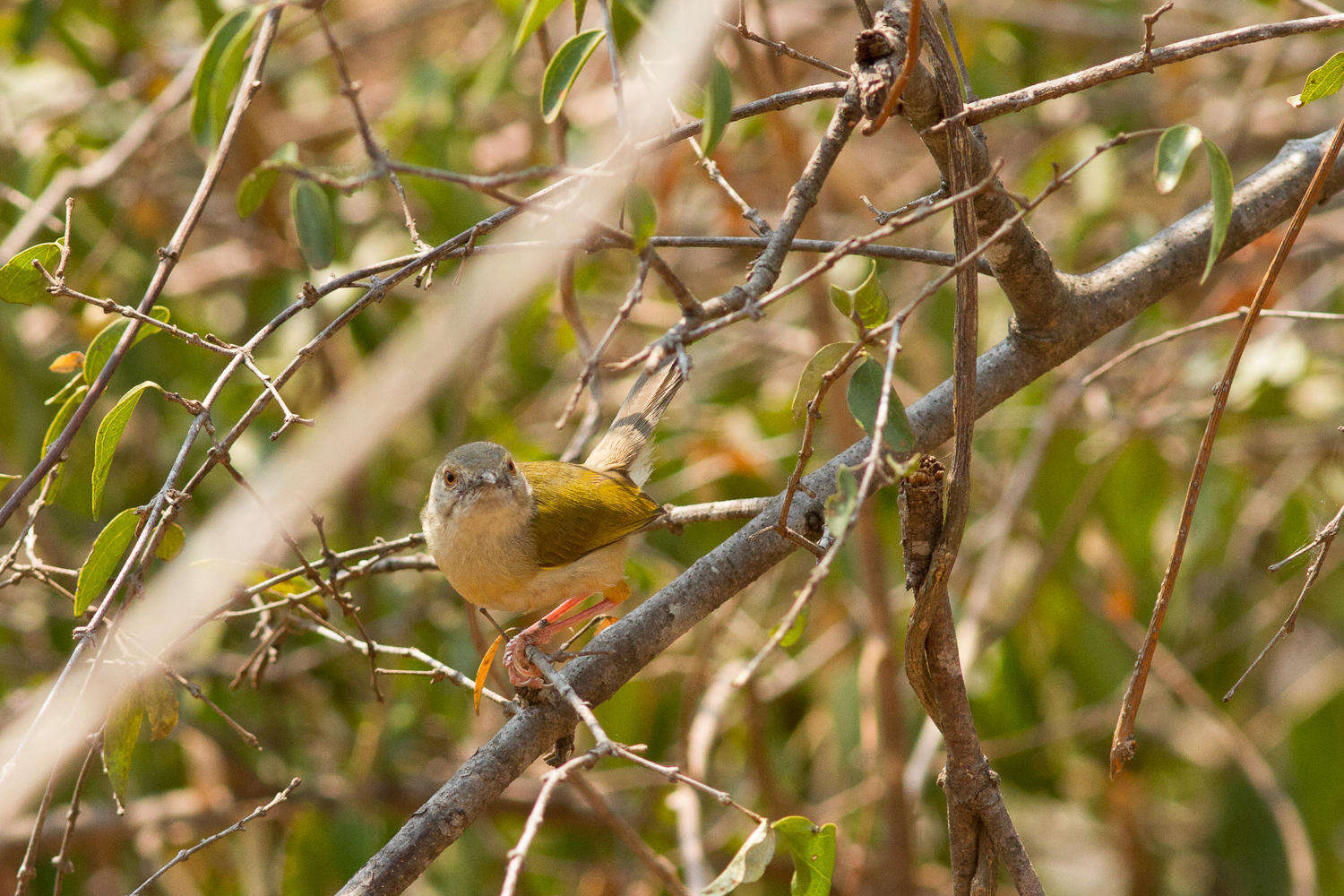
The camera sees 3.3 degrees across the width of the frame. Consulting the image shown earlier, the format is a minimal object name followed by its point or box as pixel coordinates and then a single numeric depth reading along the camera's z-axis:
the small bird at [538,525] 4.94
